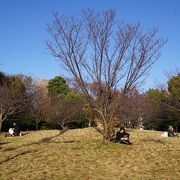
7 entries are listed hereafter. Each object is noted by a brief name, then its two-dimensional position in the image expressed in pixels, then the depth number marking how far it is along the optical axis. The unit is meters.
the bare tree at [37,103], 25.74
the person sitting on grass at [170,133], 16.16
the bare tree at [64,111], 25.68
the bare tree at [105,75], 10.90
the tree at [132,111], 27.33
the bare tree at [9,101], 20.31
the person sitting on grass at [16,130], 16.10
